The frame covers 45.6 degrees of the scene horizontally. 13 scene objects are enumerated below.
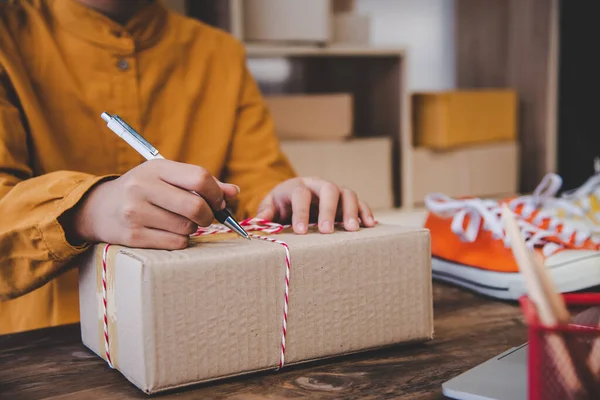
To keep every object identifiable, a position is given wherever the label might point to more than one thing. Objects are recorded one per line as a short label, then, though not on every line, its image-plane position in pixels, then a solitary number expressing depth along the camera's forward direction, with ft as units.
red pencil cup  1.34
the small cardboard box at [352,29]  8.45
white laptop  1.77
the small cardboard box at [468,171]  8.64
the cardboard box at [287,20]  7.50
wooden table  1.88
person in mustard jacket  2.14
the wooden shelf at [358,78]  7.53
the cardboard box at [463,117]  8.42
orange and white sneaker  2.89
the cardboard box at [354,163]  7.70
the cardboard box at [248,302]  1.86
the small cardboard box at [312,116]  7.60
